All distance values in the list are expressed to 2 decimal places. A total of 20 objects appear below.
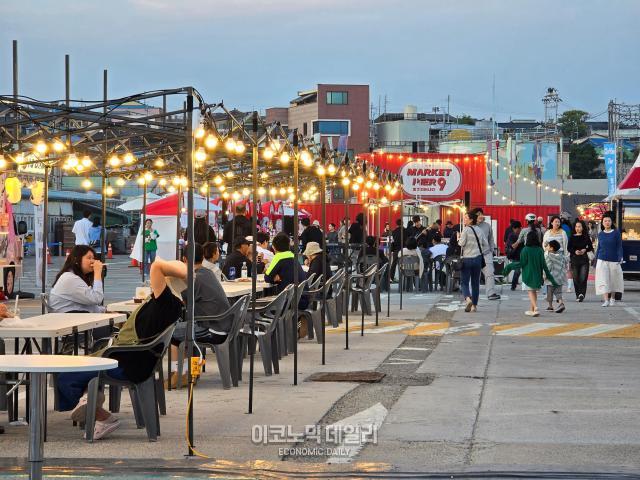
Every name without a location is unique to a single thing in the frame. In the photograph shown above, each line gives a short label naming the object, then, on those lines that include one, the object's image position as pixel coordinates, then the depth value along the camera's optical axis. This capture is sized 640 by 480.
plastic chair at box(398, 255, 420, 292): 29.25
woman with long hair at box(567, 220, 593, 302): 26.03
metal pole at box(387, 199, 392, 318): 22.20
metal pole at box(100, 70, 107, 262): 18.19
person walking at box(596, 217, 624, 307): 24.75
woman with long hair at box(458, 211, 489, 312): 22.94
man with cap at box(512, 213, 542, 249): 28.03
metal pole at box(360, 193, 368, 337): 19.25
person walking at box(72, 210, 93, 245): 35.81
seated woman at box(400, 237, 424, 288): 29.20
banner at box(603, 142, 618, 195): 55.19
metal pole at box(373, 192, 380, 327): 21.72
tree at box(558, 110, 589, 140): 135.86
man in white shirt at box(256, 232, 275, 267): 22.56
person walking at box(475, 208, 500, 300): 23.64
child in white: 22.83
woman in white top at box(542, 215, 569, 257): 24.36
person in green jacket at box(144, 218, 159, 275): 36.88
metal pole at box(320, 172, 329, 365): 14.41
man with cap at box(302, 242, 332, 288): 19.84
